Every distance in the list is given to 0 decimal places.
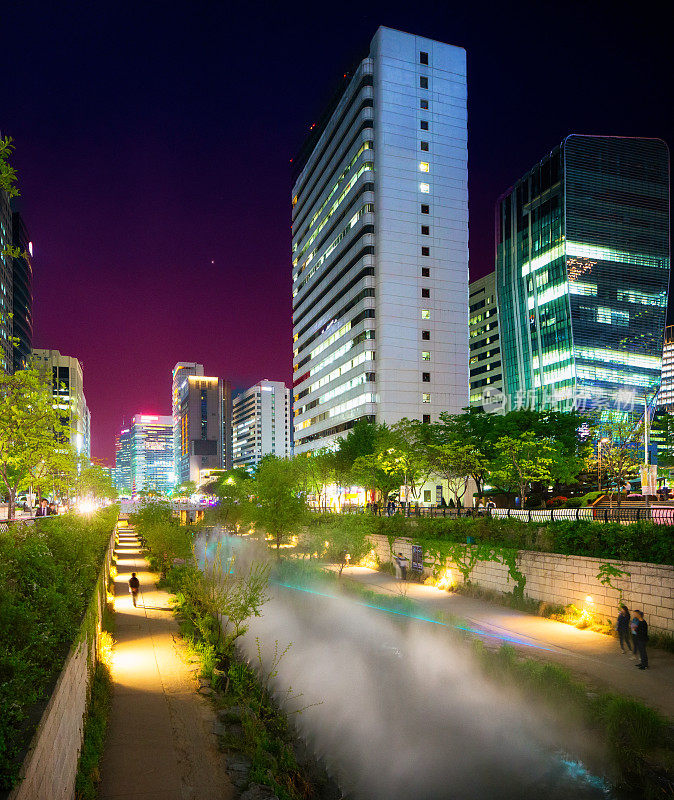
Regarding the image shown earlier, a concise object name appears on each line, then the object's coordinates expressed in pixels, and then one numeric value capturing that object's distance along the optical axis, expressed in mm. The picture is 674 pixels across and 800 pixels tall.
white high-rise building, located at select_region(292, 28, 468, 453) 103375
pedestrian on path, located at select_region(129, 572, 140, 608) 32125
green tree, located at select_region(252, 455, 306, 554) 52969
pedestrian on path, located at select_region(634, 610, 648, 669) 19047
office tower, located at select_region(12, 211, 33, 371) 142250
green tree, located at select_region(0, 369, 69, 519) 29578
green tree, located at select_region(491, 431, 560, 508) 51969
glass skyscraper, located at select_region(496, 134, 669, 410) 131500
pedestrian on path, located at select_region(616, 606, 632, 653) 20922
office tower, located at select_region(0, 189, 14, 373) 119812
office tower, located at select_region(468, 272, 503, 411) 160625
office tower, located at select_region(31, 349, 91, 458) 176125
